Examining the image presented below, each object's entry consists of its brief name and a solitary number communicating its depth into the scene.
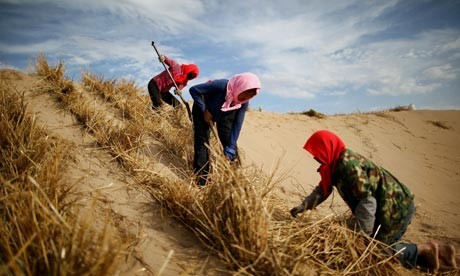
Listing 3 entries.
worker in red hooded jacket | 4.56
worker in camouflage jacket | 2.07
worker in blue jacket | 3.07
